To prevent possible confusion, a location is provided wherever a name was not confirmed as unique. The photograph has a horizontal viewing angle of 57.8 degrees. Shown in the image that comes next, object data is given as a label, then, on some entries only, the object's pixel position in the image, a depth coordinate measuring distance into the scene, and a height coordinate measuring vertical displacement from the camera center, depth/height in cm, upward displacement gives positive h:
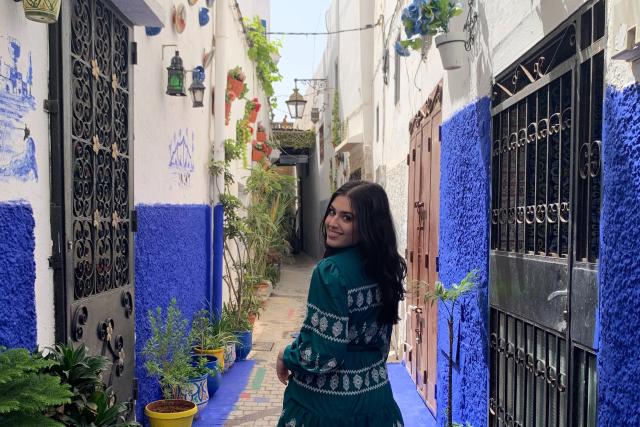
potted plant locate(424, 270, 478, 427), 343 -60
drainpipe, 706 +69
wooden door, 505 -41
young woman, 216 -50
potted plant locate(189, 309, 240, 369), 591 -154
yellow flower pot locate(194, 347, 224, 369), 590 -163
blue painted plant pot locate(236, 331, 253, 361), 728 -191
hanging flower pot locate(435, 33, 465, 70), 377 +96
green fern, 163 -57
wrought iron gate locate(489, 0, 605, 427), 225 -14
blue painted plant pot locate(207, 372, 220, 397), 569 -187
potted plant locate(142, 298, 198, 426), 432 -134
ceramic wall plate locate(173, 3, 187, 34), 529 +165
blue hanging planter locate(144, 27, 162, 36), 447 +128
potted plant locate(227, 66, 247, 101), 781 +155
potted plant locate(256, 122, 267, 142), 1292 +139
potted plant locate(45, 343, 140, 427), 221 -77
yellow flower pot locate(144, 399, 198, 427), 430 -165
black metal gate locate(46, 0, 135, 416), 279 +6
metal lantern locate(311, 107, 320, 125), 2100 +297
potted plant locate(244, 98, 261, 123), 1020 +155
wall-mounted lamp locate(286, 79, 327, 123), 1614 +256
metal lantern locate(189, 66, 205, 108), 572 +107
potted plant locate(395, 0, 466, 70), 359 +110
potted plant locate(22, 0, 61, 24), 227 +73
